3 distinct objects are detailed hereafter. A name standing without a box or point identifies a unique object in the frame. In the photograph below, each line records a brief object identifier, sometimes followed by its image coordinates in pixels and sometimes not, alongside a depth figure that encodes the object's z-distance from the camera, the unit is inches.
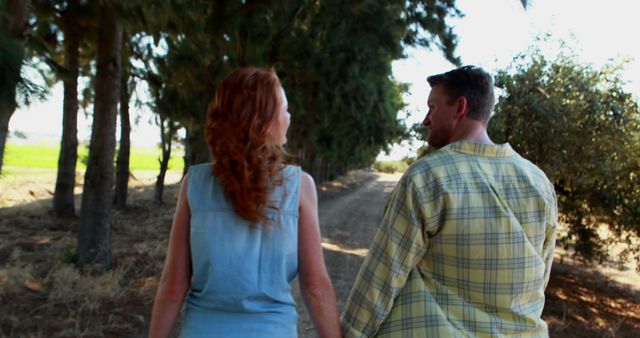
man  66.0
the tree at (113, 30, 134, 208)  548.7
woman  62.1
